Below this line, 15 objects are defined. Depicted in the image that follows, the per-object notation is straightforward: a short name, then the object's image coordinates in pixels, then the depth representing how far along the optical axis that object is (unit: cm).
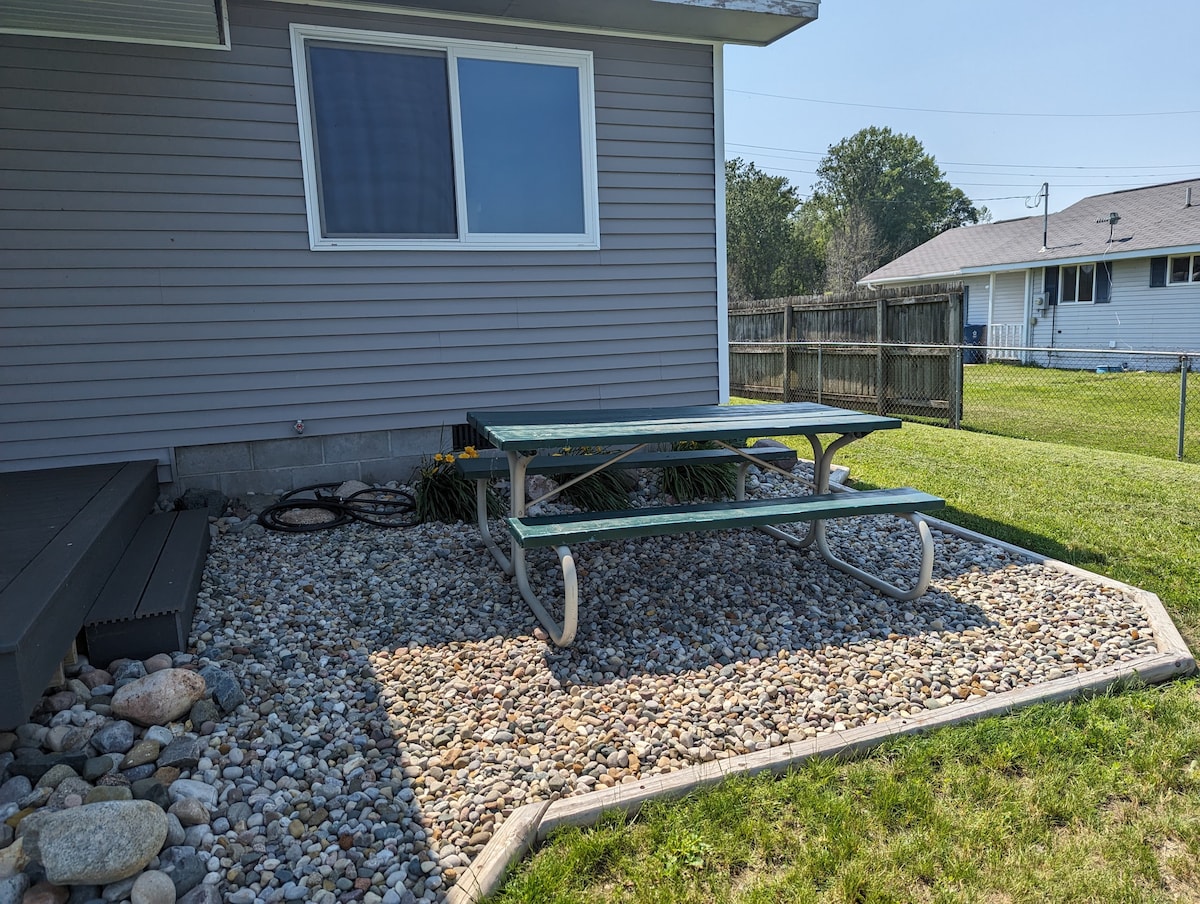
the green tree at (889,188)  4978
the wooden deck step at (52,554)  186
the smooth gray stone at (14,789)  196
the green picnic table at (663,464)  305
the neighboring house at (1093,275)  1708
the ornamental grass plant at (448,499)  455
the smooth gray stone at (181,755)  219
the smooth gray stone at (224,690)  253
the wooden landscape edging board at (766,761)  195
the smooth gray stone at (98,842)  169
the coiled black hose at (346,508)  439
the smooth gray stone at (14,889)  166
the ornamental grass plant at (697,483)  508
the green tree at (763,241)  3997
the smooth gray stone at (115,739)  220
